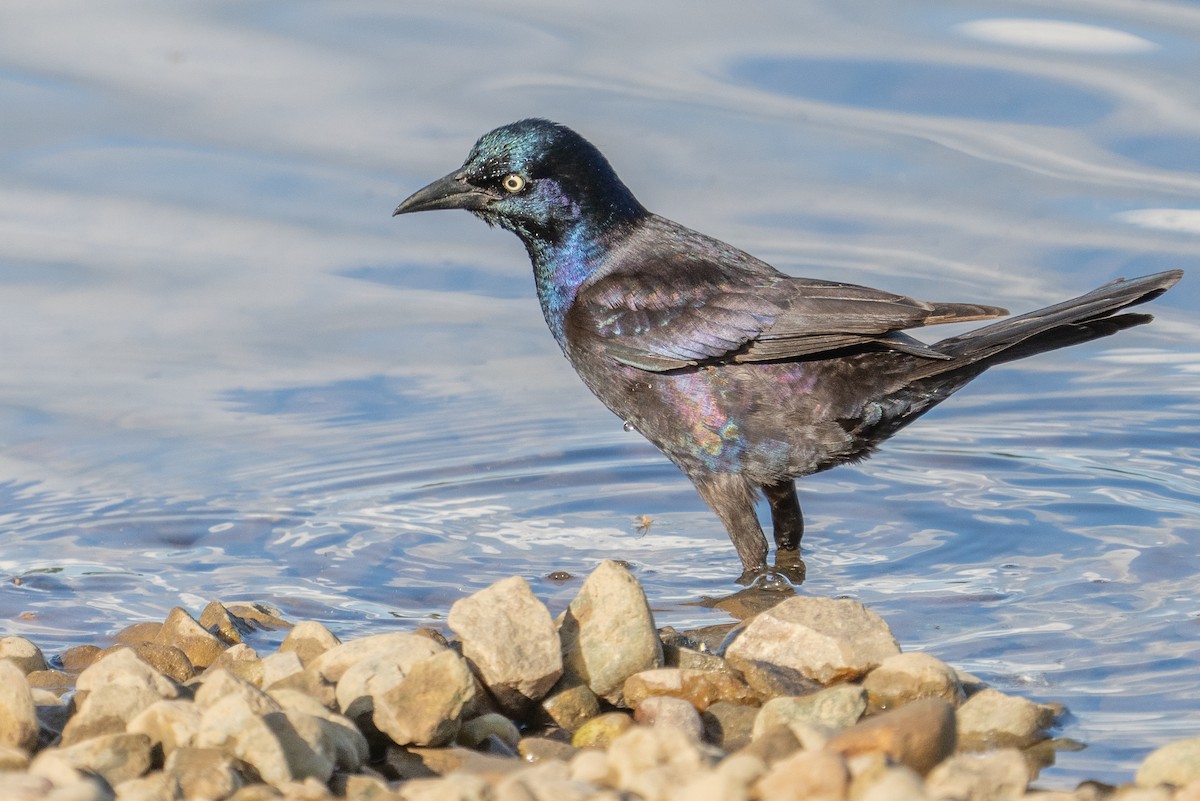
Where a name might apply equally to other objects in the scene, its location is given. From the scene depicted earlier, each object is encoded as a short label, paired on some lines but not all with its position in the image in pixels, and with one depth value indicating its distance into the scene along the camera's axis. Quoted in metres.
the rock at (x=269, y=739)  6.68
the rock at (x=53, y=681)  8.54
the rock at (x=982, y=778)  6.52
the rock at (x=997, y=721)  7.81
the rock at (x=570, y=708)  8.11
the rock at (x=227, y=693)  6.92
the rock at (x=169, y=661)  8.48
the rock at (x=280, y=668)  7.83
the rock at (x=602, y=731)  7.80
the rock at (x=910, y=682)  7.93
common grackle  10.98
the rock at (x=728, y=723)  7.89
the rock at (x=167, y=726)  6.91
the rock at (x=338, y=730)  7.12
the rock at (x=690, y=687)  8.17
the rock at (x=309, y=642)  8.48
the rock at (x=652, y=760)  6.55
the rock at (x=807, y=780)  6.27
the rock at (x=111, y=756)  6.72
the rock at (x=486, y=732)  7.73
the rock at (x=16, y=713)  7.15
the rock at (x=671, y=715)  7.80
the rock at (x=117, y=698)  7.23
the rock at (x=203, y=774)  6.56
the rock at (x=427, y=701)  7.45
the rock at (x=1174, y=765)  6.88
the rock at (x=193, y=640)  8.84
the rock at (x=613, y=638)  8.18
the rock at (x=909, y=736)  6.70
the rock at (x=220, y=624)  9.35
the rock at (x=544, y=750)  7.49
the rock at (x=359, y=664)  7.58
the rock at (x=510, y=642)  7.91
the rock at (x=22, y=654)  8.59
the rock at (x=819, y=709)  7.54
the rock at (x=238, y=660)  8.32
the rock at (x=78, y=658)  9.21
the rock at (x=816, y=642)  8.25
